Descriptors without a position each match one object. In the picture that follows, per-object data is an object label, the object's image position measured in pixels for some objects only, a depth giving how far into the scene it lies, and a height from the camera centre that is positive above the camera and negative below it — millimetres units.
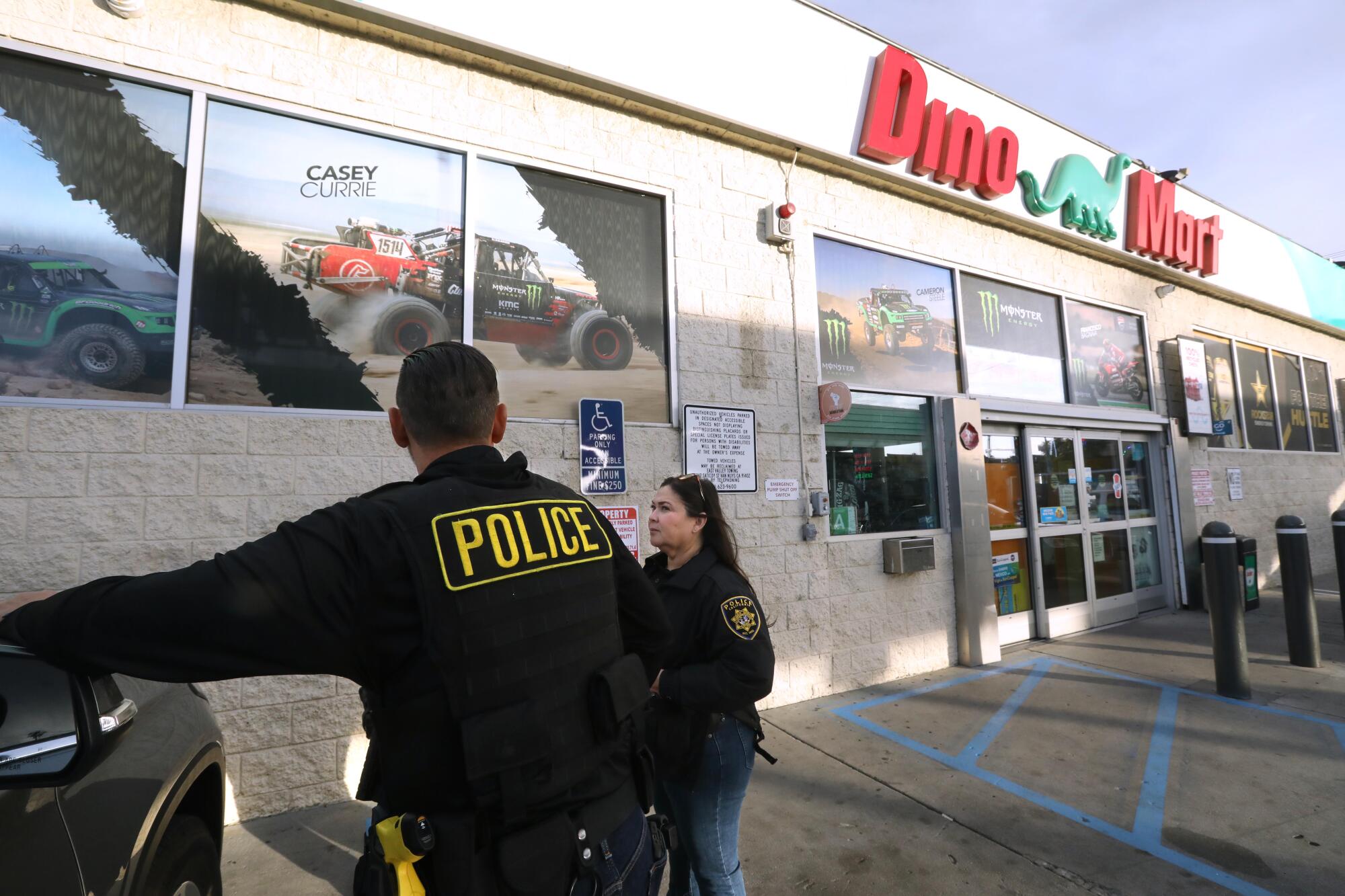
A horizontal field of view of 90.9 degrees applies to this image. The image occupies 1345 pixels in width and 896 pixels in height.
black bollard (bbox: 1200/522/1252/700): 5223 -954
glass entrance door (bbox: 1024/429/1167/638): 7473 -352
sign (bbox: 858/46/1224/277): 6473 +3732
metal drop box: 6070 -485
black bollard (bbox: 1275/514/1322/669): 5828 -839
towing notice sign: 5301 +487
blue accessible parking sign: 4871 +444
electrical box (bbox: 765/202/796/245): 5867 +2491
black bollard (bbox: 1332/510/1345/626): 6801 -433
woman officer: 2141 -673
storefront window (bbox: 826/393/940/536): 6164 +343
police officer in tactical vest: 1146 -249
